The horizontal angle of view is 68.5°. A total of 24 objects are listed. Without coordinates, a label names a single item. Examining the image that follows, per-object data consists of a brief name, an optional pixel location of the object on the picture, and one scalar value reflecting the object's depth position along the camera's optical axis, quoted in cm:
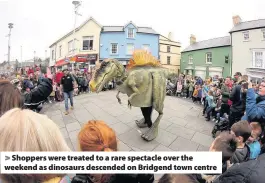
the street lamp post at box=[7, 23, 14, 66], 2269
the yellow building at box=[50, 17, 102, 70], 2780
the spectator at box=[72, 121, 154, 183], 158
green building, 2608
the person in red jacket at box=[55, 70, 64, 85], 870
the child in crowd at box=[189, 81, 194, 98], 1091
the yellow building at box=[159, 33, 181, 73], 3431
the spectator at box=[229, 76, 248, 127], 507
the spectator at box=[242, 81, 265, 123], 341
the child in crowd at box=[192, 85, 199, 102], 939
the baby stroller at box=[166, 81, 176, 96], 1015
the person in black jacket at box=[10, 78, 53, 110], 328
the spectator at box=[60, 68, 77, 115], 607
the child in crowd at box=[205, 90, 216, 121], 614
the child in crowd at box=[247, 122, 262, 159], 312
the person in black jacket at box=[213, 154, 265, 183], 134
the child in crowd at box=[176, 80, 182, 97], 1113
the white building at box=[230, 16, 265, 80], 2292
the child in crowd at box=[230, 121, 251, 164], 288
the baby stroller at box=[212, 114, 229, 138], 502
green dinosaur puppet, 408
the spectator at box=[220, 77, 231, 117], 618
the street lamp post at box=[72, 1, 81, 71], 1830
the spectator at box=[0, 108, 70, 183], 120
